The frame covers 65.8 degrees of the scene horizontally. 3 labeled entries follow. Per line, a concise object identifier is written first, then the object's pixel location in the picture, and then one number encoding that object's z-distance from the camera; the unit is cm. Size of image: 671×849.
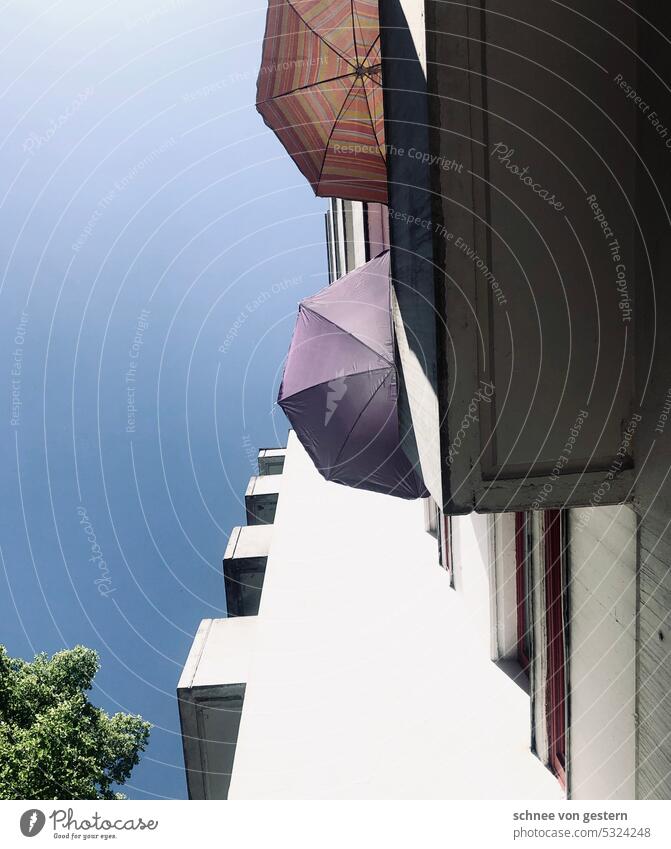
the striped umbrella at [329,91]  689
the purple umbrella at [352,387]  657
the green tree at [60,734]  721
